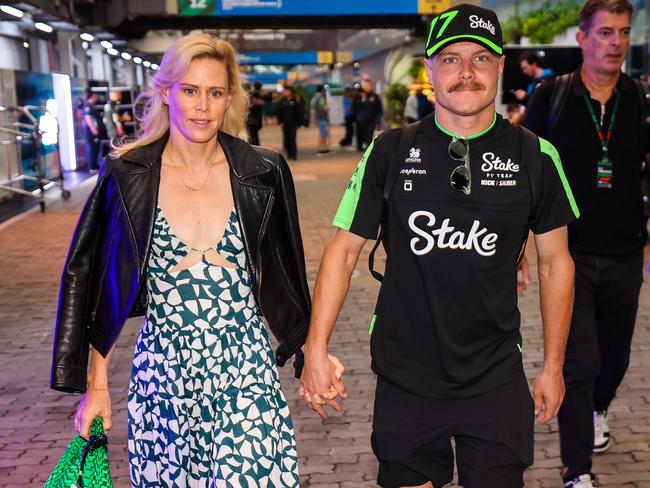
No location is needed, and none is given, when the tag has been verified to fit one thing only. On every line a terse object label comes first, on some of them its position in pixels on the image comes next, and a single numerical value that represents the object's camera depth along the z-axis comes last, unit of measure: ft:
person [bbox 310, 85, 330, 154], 97.55
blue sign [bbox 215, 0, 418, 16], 89.10
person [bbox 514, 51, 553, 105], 42.86
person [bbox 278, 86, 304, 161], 84.38
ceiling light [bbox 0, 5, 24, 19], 60.63
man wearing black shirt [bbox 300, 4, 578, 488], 8.93
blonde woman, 9.51
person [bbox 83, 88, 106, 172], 72.90
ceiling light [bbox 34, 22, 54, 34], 75.60
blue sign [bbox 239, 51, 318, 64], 183.52
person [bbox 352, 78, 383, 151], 91.40
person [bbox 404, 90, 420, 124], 86.02
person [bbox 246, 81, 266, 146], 76.08
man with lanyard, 12.98
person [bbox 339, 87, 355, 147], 102.95
